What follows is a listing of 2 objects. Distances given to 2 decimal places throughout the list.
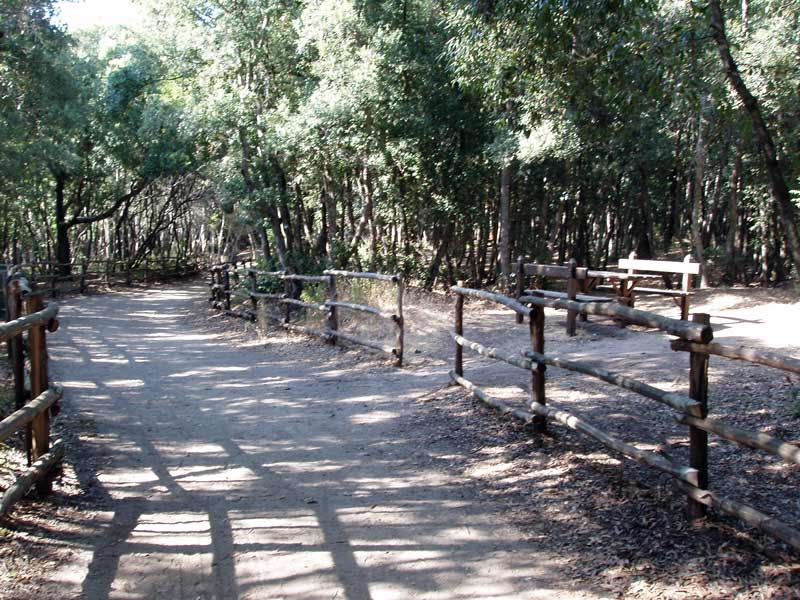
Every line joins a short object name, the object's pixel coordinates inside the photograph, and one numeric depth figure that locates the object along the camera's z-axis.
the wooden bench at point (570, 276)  11.36
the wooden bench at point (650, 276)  11.89
